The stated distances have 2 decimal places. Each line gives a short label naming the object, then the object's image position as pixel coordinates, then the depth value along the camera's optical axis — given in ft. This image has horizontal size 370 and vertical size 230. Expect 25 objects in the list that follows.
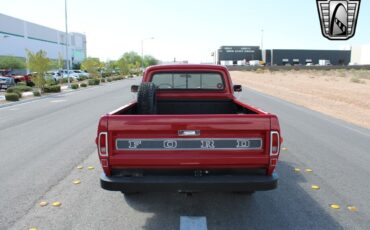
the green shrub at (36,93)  80.07
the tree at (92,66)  159.02
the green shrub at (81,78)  163.88
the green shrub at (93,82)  130.85
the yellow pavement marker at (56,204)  15.12
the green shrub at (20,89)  76.80
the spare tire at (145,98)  17.39
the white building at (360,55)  440.00
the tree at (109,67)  242.33
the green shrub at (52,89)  89.58
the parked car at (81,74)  173.55
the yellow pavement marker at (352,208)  14.73
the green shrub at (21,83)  107.93
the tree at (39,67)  88.74
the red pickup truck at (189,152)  12.08
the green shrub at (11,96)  66.80
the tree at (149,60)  459.81
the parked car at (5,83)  95.25
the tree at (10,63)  188.13
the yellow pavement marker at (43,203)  15.18
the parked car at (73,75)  165.87
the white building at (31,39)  228.43
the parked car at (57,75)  144.35
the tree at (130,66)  231.44
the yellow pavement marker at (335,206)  14.93
